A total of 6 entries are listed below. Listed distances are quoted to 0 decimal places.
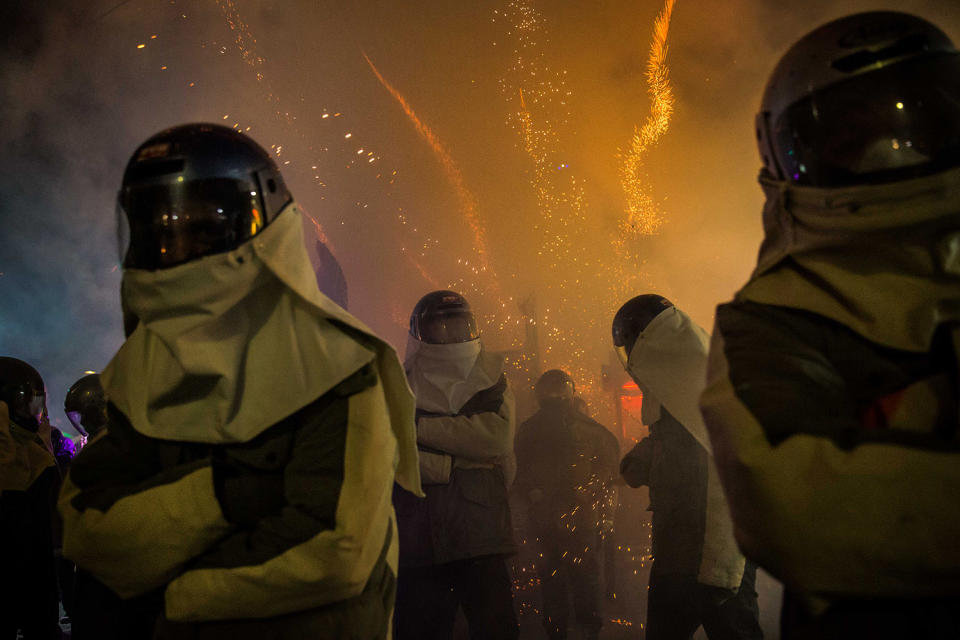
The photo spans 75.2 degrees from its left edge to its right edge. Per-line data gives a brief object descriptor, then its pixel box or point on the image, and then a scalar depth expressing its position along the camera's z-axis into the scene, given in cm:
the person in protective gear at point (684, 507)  311
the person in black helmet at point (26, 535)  382
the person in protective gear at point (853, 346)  102
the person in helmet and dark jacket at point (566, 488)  558
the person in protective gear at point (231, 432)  152
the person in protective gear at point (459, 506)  331
